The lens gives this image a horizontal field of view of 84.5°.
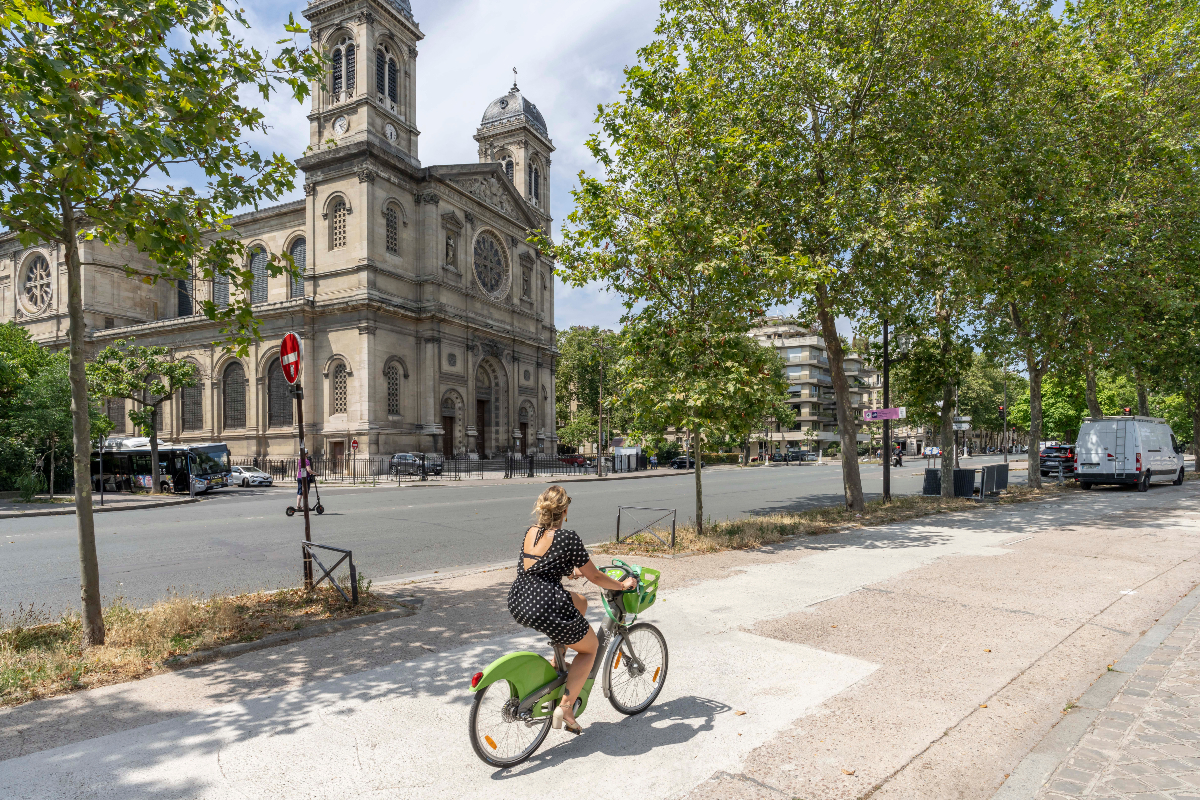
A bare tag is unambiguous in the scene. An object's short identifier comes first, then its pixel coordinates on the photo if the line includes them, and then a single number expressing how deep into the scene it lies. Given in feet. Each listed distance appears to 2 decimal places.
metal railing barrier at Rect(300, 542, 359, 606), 22.62
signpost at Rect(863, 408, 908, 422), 53.88
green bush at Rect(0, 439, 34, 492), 85.20
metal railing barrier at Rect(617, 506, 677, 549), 37.31
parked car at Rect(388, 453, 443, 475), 134.00
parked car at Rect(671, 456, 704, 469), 180.16
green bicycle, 12.14
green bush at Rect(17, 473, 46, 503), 80.70
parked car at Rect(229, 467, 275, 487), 124.57
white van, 73.77
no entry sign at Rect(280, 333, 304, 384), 24.11
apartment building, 299.99
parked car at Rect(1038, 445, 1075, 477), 91.25
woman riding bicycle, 12.44
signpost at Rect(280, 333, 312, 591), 24.13
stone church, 144.36
